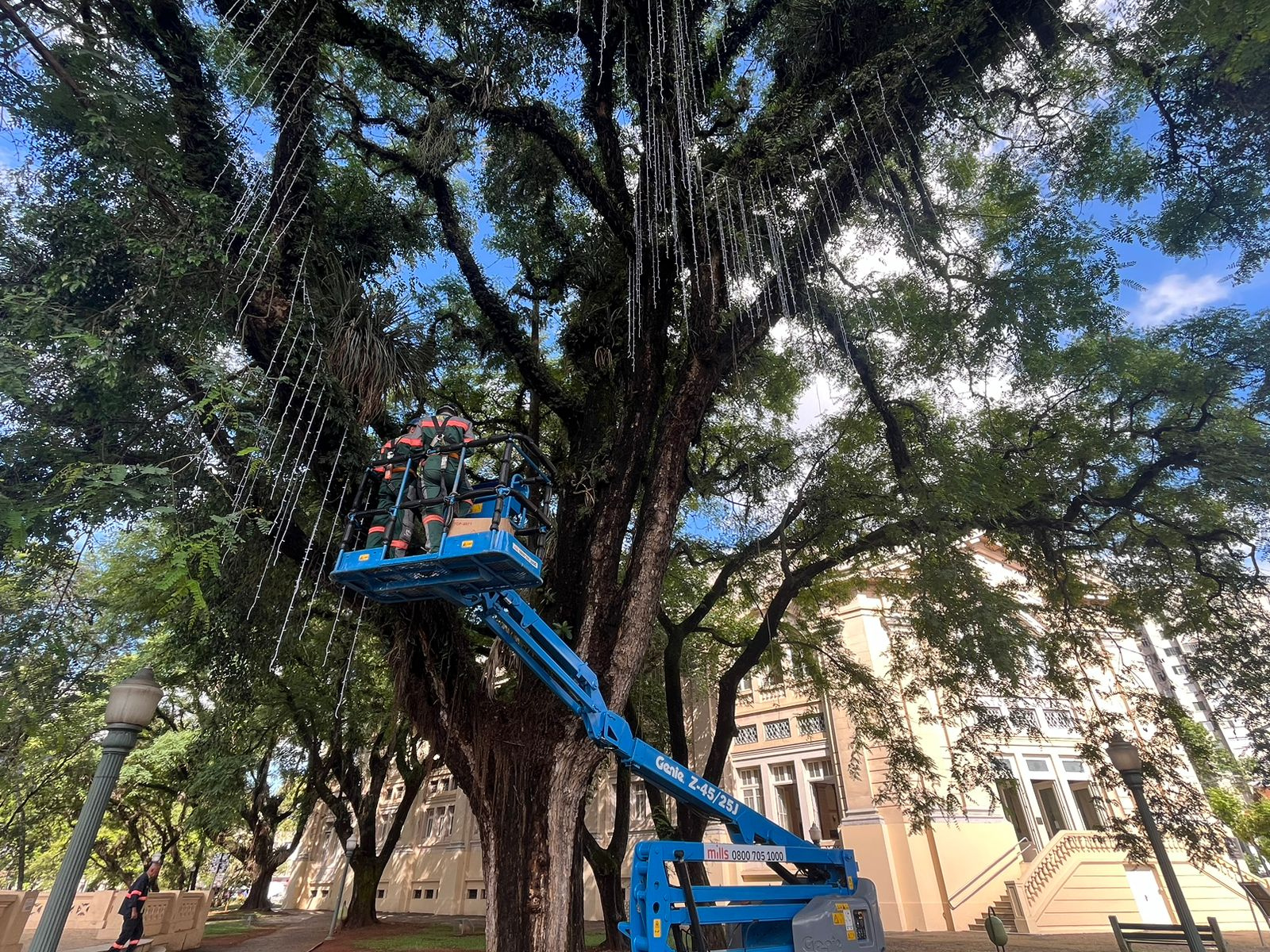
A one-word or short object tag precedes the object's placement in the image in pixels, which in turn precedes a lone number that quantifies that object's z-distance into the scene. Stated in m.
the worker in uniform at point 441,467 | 4.61
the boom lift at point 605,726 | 4.62
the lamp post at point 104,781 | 4.43
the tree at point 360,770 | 14.97
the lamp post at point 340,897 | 14.83
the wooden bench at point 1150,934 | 8.91
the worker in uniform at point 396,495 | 4.64
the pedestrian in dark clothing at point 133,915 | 9.47
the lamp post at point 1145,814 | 7.67
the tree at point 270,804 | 17.50
